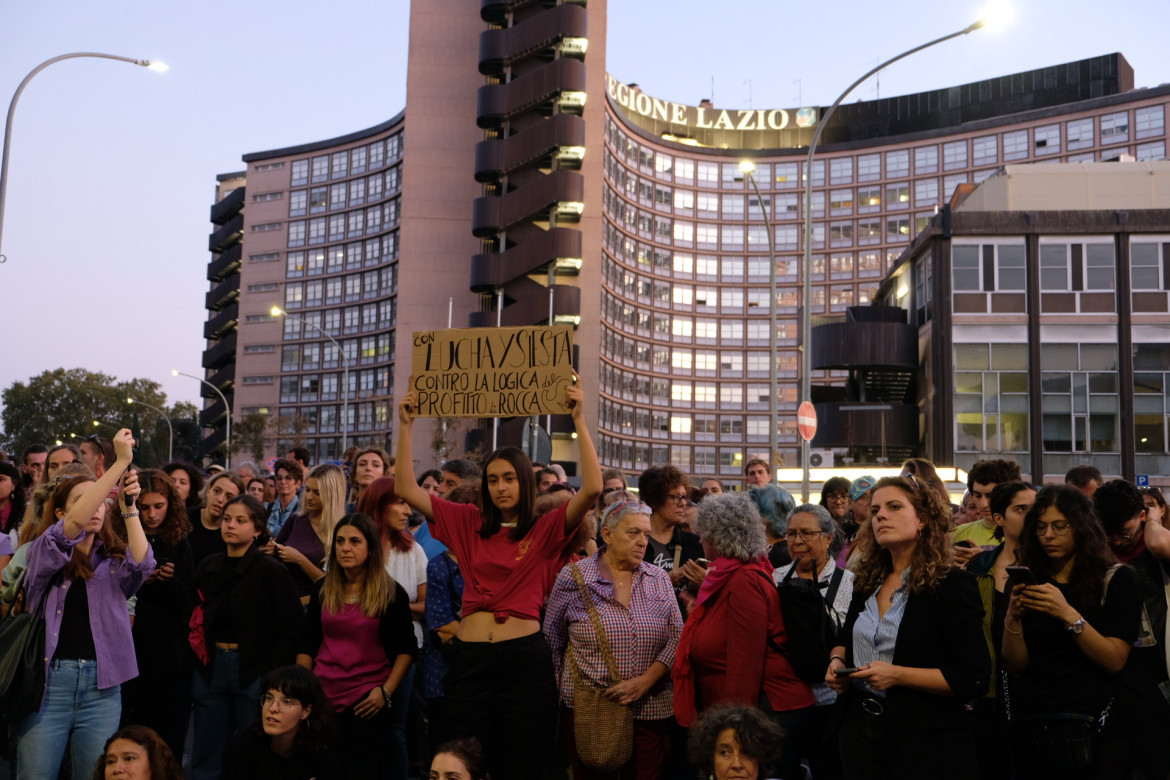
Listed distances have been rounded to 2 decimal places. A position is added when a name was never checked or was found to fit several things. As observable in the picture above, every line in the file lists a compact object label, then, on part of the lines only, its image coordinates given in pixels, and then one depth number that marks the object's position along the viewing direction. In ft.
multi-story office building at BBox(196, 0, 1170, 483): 224.53
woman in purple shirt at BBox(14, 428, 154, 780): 20.61
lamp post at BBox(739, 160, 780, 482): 74.02
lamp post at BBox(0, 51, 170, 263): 61.03
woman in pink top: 23.35
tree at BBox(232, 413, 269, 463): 262.47
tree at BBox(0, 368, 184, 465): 358.64
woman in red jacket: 20.85
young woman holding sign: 20.68
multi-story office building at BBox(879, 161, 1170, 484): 135.23
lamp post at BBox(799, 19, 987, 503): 72.18
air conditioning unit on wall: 153.49
